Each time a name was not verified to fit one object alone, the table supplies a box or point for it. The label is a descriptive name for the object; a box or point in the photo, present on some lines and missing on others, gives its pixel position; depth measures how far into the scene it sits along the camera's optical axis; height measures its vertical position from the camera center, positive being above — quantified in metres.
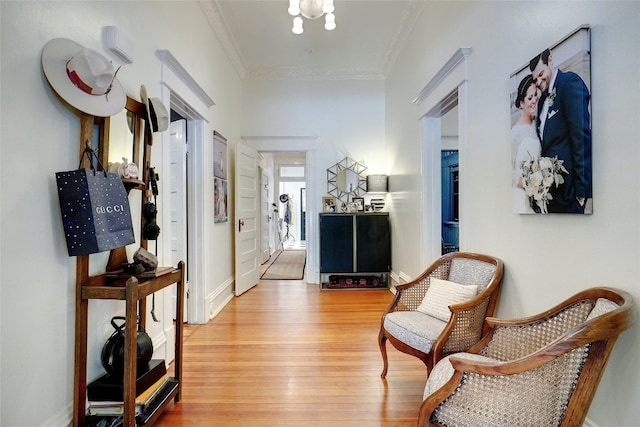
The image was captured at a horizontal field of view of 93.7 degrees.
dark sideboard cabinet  4.43 -0.42
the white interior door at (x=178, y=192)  3.04 +0.23
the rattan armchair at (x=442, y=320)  1.75 -0.66
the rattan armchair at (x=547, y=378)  1.03 -0.62
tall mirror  1.66 +0.46
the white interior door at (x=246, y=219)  4.01 -0.07
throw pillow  1.93 -0.55
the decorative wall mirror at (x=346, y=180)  4.79 +0.55
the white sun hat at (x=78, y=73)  1.29 +0.64
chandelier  2.53 +1.81
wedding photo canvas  1.30 +0.42
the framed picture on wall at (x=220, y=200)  3.48 +0.17
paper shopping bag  1.30 +0.02
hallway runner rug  5.32 -1.08
